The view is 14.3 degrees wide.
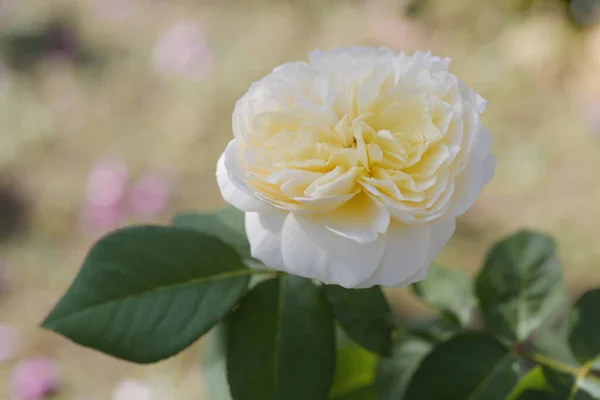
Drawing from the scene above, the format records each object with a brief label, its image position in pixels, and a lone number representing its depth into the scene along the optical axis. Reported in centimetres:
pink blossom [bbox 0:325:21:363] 142
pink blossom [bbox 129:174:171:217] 159
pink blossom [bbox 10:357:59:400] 133
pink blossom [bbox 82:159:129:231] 158
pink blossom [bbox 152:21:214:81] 187
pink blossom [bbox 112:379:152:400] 131
